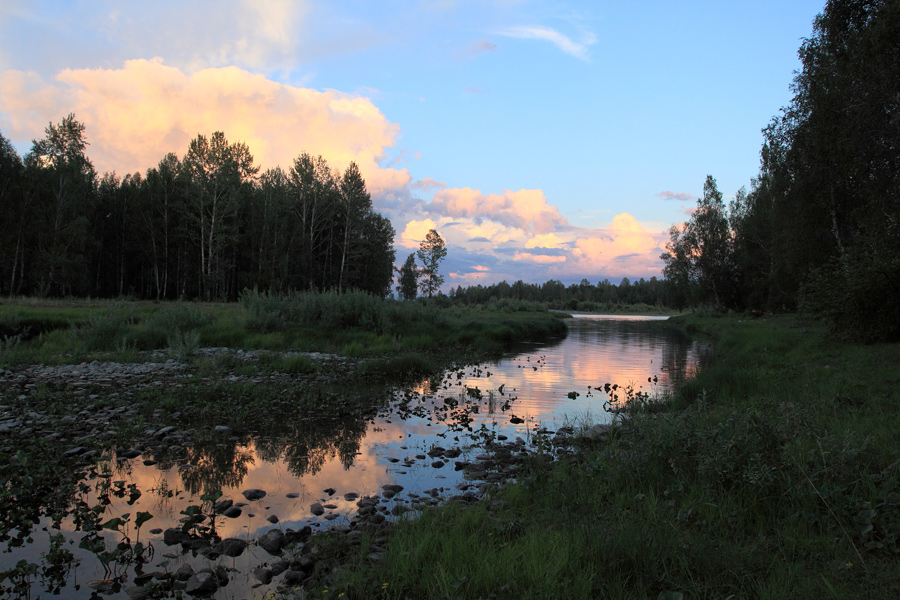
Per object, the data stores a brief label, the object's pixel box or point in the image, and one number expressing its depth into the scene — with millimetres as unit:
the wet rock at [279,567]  4289
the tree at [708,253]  57594
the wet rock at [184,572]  4113
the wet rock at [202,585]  3977
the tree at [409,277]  90412
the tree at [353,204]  52362
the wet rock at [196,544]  4684
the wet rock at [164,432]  8094
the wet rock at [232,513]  5504
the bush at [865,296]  14195
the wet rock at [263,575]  4152
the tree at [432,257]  84812
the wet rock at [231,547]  4648
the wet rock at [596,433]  8278
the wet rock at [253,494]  6109
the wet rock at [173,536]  4805
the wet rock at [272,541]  4682
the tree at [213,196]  42344
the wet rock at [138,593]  3852
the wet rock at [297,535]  4902
